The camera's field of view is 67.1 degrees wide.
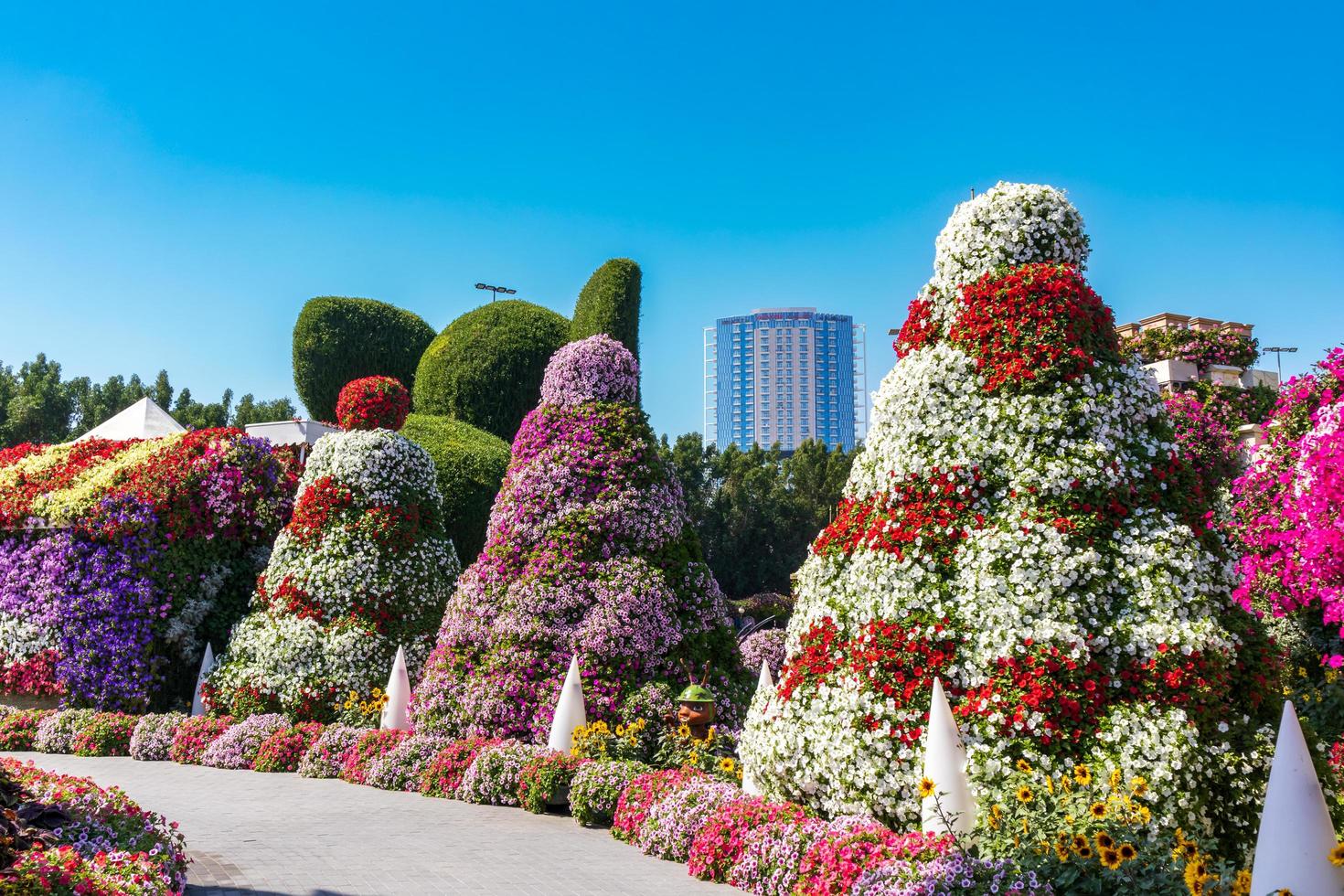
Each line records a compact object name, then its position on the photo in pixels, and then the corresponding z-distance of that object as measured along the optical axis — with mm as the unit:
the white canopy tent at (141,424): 19578
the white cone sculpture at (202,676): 14617
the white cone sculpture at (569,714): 10273
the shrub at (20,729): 14594
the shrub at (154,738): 13633
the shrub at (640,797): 8555
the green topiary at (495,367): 22938
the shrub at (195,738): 13234
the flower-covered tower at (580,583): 10945
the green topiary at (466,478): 19656
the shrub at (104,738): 13914
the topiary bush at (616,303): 16781
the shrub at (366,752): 11602
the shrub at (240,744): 12852
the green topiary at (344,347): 24891
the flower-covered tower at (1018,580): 6070
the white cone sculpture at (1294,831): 4867
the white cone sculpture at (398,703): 12461
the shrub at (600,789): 9188
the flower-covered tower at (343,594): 13633
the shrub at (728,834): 7090
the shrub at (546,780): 9766
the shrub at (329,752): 12094
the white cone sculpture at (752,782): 7716
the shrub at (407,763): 11141
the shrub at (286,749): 12531
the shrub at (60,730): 14242
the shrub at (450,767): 10617
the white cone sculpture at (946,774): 6059
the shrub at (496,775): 10094
